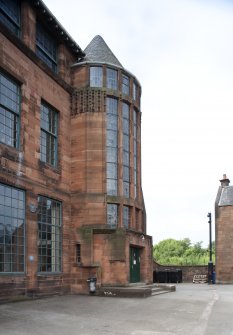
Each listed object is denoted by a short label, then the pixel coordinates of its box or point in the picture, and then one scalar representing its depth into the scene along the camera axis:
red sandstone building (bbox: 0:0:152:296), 19.12
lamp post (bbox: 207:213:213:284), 37.94
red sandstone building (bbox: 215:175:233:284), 40.53
